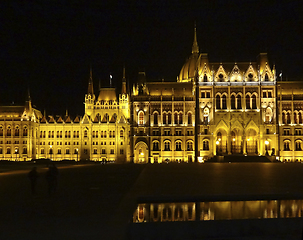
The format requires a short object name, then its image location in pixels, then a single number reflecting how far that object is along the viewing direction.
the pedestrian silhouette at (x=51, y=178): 18.23
